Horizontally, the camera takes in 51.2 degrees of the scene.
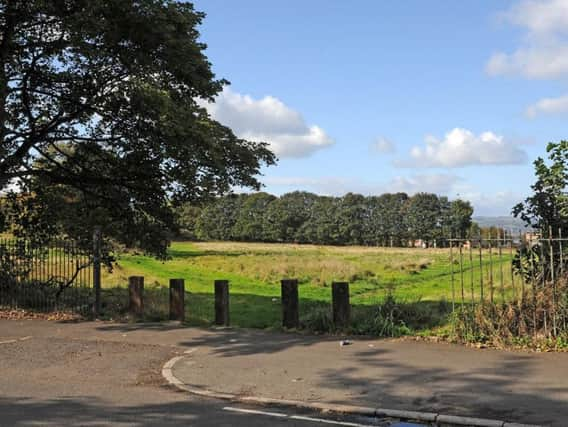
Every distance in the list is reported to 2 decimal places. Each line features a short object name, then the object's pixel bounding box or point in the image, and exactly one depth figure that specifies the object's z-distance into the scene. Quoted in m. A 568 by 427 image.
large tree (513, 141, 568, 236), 11.02
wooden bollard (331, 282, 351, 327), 11.76
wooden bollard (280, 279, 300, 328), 12.24
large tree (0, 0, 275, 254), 13.68
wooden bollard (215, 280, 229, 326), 13.12
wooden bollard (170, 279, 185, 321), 13.75
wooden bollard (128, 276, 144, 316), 14.31
